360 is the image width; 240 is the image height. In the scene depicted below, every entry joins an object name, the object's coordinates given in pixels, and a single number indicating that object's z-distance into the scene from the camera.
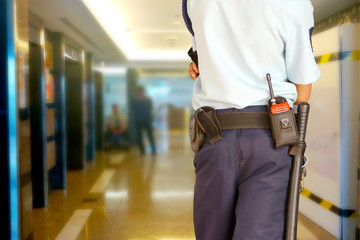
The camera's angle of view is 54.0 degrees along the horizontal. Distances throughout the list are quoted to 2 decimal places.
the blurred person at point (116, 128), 8.95
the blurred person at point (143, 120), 8.12
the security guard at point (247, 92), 1.09
